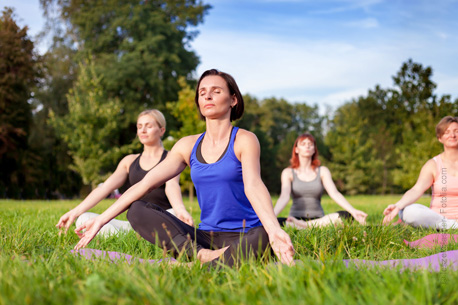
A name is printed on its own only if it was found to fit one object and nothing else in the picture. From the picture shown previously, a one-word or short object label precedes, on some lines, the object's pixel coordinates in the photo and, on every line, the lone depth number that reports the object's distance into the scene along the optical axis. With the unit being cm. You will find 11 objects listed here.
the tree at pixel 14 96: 2380
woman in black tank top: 532
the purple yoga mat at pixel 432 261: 270
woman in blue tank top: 313
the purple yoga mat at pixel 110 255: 295
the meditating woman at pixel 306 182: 724
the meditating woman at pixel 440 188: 570
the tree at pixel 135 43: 2650
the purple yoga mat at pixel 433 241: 408
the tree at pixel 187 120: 1973
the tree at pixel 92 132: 2109
